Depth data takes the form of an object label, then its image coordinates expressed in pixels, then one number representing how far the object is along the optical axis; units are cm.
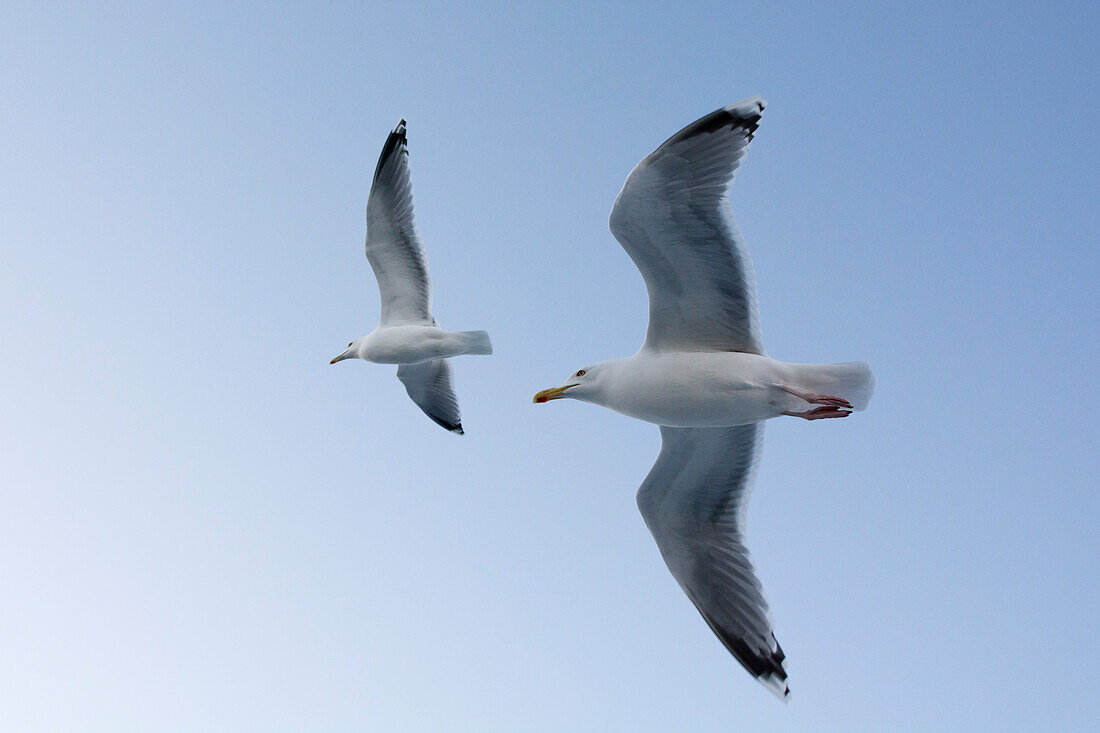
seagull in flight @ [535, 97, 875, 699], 1006
